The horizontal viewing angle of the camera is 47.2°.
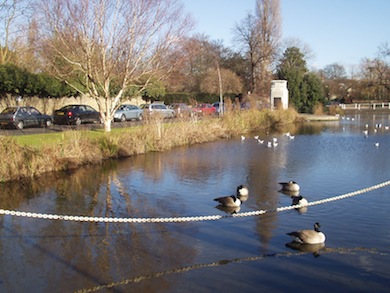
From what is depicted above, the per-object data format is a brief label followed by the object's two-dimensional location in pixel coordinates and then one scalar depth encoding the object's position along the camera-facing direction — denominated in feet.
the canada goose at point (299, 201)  34.30
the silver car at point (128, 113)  108.47
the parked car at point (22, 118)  78.64
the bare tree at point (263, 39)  171.12
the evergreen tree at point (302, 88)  175.22
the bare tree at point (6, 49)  105.71
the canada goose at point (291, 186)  40.11
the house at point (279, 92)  158.02
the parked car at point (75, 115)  92.48
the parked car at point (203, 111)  88.53
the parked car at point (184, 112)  83.02
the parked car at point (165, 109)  108.76
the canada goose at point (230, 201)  34.68
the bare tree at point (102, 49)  68.85
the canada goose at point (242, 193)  38.45
